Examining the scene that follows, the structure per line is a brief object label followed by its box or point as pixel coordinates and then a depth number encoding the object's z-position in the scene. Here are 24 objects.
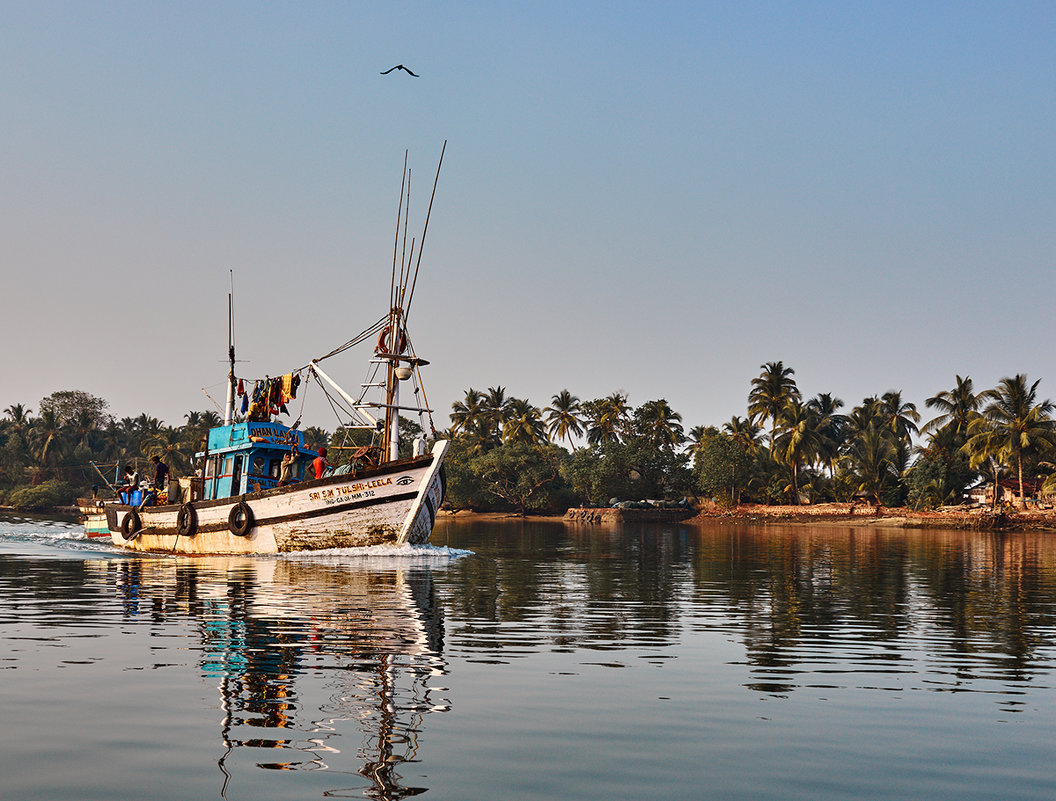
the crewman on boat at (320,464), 35.84
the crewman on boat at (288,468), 37.31
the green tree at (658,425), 119.88
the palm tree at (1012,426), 78.12
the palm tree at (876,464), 91.44
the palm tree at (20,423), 144.75
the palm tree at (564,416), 131.00
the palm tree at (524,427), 131.00
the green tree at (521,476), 115.69
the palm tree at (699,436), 116.03
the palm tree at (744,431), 112.62
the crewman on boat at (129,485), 45.31
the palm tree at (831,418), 115.25
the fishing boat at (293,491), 35.12
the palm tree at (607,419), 124.50
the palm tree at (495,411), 136.38
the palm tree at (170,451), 131.25
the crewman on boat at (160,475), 43.74
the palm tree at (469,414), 136.75
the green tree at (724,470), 103.00
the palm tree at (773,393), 104.62
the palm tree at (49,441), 136.88
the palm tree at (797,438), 94.81
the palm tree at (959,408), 91.69
